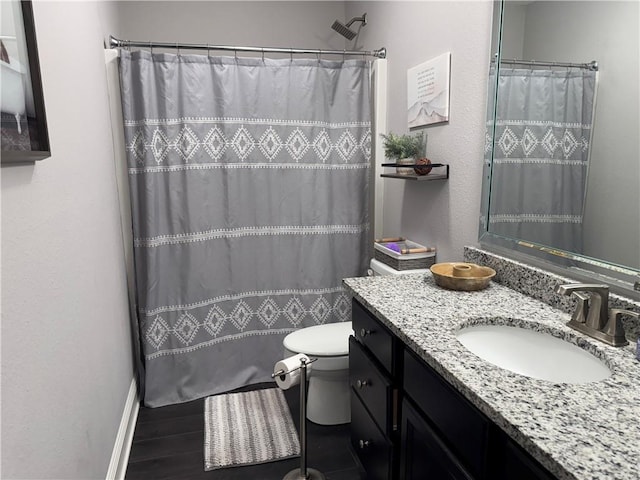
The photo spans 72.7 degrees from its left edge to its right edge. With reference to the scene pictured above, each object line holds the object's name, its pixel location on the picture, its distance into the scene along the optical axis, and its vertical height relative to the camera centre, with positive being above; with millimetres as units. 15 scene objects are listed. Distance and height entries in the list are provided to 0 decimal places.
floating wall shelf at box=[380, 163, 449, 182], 1879 -15
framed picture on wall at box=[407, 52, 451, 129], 1839 +355
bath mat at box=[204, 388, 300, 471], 1933 -1235
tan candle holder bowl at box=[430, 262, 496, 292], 1480 -370
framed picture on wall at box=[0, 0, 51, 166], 875 +182
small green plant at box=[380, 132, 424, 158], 2039 +118
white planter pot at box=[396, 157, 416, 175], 1992 +39
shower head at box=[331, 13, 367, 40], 2592 +862
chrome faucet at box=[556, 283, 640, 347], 1060 -366
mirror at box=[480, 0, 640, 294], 1128 +103
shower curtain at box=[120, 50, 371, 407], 2223 -169
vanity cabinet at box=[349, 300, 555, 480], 870 -627
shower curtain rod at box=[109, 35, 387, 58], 2123 +634
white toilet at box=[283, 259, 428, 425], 1961 -862
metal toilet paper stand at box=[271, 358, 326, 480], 1659 -1058
